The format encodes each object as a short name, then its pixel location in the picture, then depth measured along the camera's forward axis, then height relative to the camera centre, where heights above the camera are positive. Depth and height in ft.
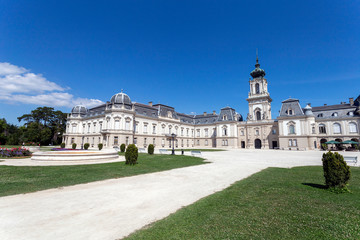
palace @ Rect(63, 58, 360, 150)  125.59 +13.56
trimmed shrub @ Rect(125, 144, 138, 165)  42.19 -3.35
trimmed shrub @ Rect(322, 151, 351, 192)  19.84 -3.57
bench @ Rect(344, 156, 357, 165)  45.59 -4.72
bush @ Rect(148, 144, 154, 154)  73.87 -3.30
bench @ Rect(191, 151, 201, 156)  72.79 -4.99
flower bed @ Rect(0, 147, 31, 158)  55.88 -3.56
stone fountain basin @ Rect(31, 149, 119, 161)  45.65 -4.13
